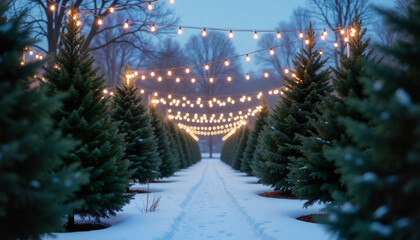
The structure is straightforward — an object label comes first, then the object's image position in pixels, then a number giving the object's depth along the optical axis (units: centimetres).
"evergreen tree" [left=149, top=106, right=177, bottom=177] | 1670
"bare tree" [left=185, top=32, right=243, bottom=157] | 4994
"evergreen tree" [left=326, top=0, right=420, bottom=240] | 252
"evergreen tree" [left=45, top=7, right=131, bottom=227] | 635
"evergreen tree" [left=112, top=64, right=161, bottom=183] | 1215
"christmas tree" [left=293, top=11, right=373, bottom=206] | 659
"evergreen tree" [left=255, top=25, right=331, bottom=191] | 1023
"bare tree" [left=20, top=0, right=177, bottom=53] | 1984
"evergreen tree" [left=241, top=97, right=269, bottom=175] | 1781
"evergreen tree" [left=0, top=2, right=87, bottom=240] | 279
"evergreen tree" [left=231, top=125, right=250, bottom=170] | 2341
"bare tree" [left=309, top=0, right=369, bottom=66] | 2752
